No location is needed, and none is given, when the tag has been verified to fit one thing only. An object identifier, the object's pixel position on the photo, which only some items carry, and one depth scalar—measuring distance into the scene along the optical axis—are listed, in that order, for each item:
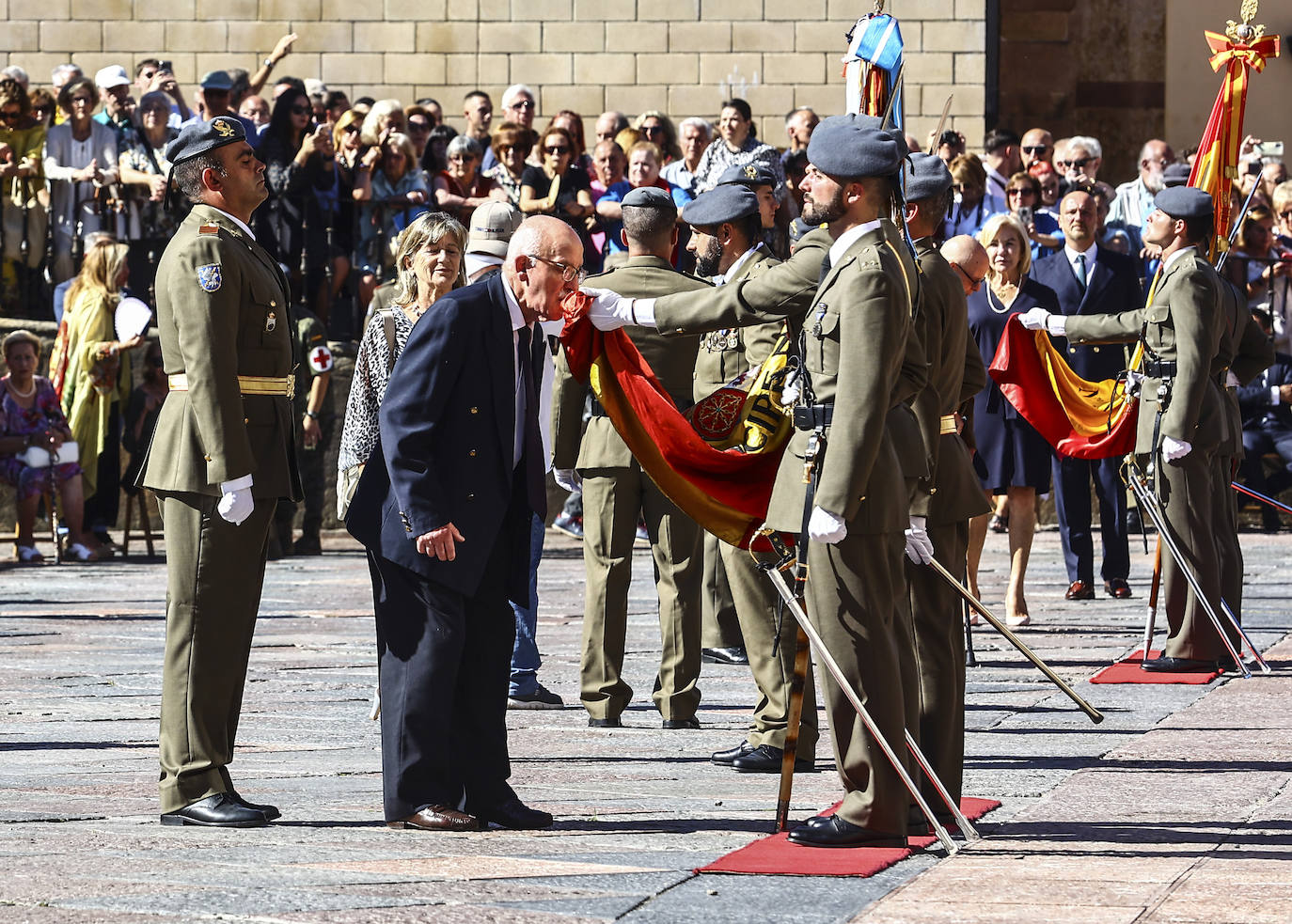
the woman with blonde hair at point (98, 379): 30.12
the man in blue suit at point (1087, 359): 25.14
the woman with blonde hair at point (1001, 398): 23.83
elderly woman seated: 28.95
